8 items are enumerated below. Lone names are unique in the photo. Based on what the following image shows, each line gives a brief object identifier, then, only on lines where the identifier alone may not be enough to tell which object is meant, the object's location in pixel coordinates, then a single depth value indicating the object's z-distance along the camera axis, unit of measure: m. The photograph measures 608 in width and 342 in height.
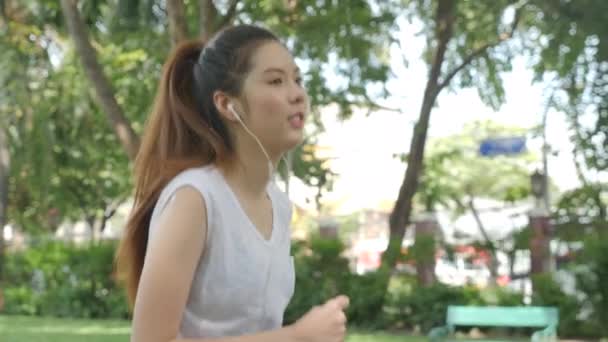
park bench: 8.73
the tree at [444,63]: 13.45
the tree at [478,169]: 35.44
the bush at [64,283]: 16.62
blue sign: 12.44
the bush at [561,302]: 12.03
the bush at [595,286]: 11.62
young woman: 1.62
